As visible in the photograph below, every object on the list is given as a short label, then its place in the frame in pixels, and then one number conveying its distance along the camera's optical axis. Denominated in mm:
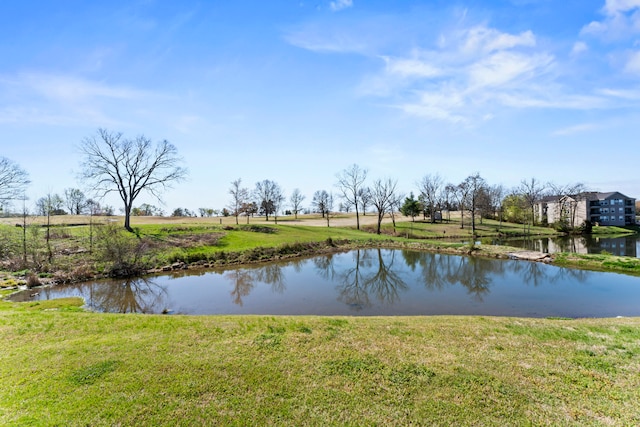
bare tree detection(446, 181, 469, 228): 58225
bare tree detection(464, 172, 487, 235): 55844
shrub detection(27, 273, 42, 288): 17312
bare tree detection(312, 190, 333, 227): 76856
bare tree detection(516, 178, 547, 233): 58375
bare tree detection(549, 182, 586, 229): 59294
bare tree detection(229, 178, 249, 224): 51156
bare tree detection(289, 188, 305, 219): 86125
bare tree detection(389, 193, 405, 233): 52869
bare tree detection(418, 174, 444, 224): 66638
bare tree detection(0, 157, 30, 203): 27281
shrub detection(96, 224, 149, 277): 20888
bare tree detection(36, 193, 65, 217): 26094
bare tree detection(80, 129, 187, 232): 35125
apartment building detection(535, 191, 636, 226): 63469
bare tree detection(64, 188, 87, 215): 71625
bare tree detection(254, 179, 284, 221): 67375
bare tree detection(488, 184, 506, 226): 75381
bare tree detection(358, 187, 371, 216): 55741
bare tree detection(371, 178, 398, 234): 52906
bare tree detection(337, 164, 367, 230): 55375
